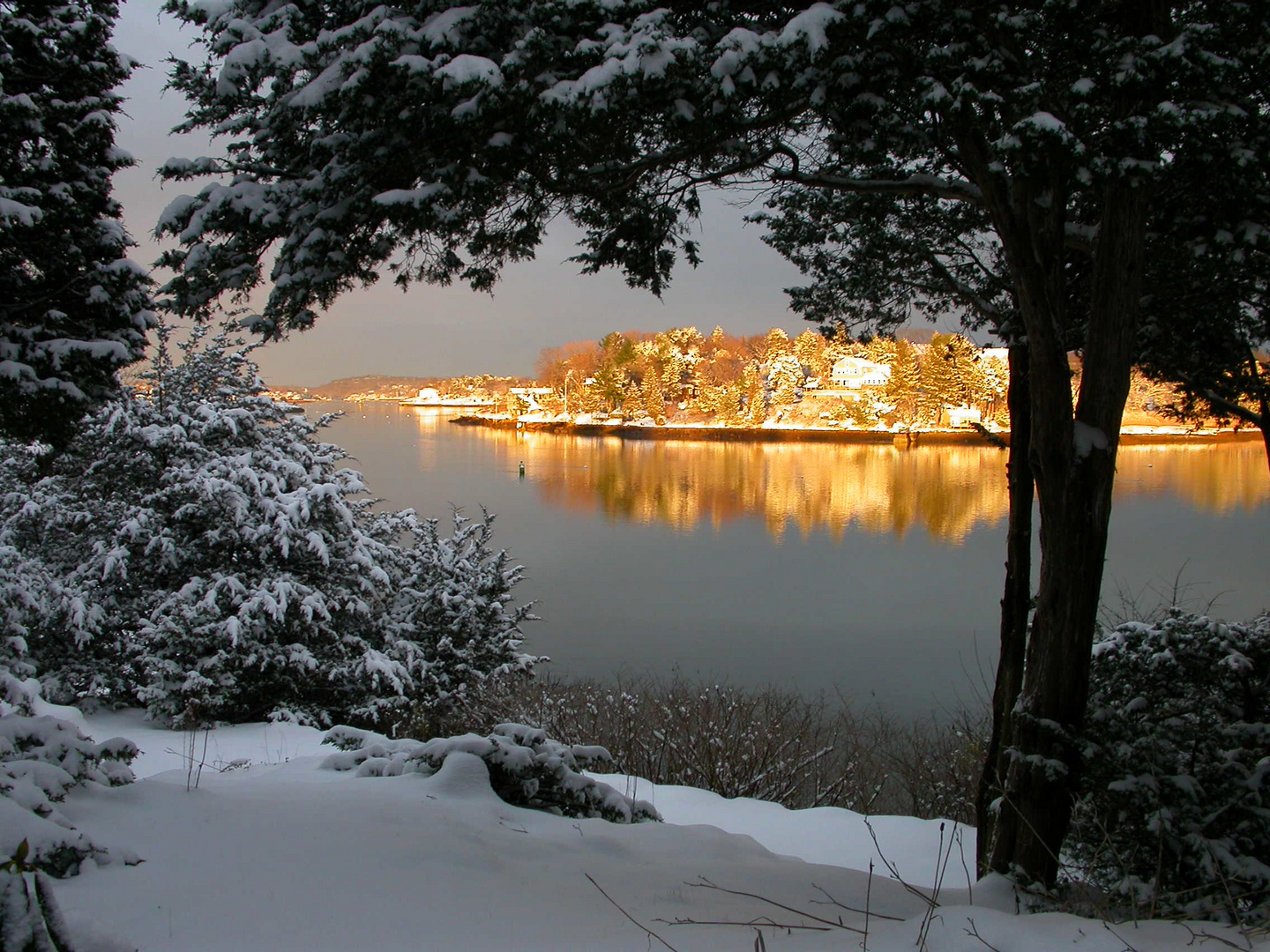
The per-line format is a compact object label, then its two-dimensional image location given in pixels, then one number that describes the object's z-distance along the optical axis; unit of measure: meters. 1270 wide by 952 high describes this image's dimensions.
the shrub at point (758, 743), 7.44
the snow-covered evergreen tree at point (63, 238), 5.81
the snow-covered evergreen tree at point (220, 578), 8.50
